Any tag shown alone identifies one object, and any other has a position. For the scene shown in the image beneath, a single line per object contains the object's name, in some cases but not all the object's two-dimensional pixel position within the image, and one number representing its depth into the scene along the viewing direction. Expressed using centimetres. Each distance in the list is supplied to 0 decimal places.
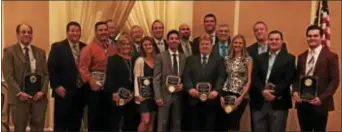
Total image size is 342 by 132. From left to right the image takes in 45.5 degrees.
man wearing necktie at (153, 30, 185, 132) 411
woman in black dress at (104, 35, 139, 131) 409
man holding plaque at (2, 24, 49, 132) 412
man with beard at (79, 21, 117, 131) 414
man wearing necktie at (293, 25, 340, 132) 377
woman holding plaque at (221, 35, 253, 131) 401
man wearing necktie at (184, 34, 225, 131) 407
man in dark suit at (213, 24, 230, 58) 438
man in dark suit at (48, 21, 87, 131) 424
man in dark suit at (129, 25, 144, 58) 441
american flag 451
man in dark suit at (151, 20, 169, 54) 447
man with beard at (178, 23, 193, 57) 457
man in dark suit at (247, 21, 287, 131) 430
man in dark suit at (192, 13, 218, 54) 461
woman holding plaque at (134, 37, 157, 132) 412
